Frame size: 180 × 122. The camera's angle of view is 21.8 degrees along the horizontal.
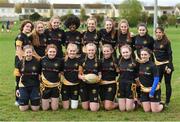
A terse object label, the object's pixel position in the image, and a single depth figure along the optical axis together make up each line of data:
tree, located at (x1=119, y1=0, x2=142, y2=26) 80.72
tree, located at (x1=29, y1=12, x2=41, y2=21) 69.68
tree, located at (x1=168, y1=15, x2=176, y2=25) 89.53
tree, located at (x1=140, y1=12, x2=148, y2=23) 78.47
